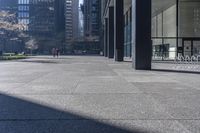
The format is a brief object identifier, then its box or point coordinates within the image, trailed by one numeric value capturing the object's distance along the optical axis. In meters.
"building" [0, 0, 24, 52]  62.69
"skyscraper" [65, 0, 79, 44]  80.21
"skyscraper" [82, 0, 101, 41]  71.53
